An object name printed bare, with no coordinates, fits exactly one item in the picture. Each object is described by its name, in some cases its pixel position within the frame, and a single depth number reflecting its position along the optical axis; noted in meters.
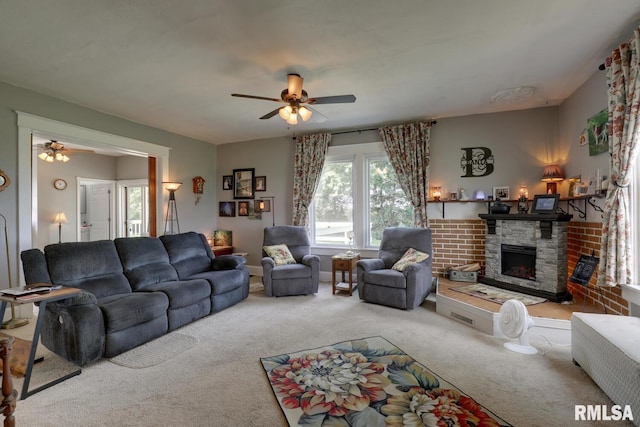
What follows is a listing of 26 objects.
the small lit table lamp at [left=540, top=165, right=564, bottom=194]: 4.04
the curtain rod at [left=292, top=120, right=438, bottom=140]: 5.39
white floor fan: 2.82
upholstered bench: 1.82
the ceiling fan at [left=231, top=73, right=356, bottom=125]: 3.10
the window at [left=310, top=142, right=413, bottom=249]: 5.33
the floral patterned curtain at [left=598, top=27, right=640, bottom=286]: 2.58
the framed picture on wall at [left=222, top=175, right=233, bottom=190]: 6.51
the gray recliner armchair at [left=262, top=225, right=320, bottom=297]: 4.65
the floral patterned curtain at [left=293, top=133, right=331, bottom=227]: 5.65
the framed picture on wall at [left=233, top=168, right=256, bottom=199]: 6.29
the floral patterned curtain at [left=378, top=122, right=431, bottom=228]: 4.91
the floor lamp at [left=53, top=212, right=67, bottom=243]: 6.44
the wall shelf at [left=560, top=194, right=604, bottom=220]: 3.29
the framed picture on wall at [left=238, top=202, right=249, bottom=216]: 6.36
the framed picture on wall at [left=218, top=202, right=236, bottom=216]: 6.50
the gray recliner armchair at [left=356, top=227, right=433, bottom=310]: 4.01
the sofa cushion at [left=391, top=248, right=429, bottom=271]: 4.29
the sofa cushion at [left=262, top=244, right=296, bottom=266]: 4.92
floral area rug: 1.92
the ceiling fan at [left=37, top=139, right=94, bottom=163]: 5.27
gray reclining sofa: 2.62
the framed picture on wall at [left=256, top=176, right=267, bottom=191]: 6.18
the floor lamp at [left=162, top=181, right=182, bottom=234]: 5.44
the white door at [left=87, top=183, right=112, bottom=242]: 7.43
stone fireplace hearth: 3.62
